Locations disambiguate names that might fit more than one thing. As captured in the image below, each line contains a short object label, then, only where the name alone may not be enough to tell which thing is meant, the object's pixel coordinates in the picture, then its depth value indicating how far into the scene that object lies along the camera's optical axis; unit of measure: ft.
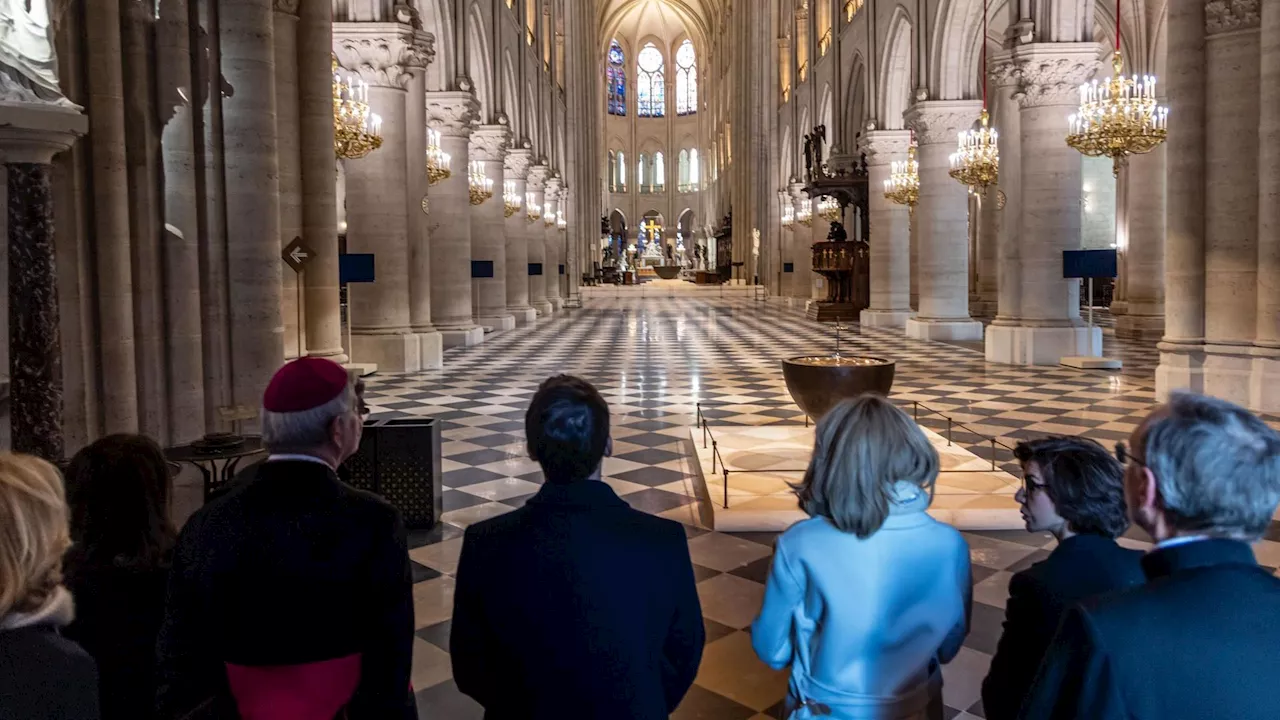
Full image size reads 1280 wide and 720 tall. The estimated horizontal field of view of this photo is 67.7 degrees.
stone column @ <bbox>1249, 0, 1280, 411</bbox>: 31.30
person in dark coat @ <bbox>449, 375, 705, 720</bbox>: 6.56
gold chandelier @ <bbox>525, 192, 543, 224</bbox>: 91.40
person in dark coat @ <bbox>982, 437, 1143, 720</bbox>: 7.14
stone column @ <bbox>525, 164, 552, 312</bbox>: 96.84
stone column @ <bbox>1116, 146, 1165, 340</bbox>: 63.26
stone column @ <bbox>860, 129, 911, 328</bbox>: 74.84
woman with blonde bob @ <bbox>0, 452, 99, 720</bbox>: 5.01
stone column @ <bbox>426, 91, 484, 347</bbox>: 57.72
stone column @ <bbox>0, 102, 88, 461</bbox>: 15.79
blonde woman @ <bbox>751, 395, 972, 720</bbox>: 7.19
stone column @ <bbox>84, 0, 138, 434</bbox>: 18.81
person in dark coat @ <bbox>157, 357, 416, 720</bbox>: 6.88
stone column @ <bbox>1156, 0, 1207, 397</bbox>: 33.94
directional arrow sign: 31.81
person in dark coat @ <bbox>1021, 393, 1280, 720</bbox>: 4.42
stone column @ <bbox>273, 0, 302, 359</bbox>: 31.60
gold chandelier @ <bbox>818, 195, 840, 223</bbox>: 89.92
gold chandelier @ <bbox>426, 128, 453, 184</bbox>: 53.52
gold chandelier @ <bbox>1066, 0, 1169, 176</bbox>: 40.42
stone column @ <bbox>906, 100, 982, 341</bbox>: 63.00
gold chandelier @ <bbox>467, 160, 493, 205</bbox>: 66.28
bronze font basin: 24.48
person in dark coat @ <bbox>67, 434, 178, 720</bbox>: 7.58
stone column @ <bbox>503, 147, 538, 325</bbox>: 85.10
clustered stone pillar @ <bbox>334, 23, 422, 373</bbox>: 45.37
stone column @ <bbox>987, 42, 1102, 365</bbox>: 46.98
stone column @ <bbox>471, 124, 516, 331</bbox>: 72.02
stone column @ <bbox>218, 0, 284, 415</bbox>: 23.13
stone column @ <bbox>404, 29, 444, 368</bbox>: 48.14
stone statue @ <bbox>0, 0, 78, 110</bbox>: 15.01
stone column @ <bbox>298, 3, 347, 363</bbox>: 32.58
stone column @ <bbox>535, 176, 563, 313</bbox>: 106.42
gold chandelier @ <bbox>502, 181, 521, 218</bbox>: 81.66
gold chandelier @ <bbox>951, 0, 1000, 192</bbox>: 53.42
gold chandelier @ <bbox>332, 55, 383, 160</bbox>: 39.32
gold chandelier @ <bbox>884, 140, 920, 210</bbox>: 66.54
